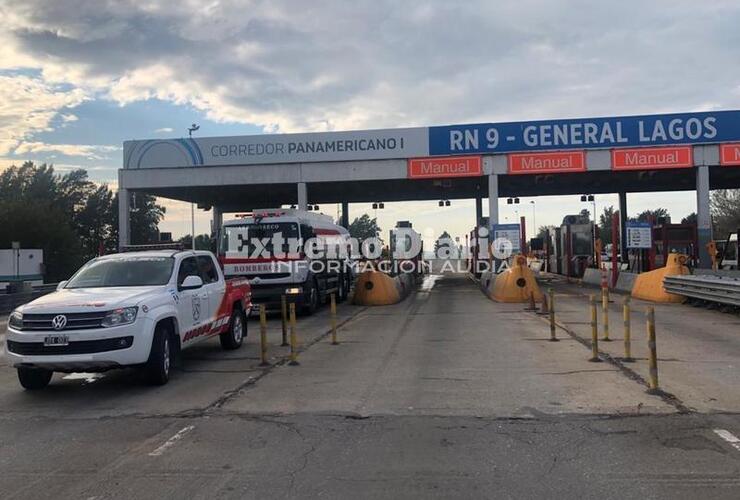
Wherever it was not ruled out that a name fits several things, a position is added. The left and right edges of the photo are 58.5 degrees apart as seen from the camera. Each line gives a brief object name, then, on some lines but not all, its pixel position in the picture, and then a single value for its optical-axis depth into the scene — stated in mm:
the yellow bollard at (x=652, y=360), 7688
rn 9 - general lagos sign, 26266
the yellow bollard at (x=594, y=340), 9766
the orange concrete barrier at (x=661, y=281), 19703
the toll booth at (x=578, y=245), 33812
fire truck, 17656
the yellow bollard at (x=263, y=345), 10109
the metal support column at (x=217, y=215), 41722
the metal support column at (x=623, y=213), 38025
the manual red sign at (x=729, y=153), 26188
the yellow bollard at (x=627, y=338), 9617
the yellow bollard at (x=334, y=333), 12391
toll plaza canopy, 26375
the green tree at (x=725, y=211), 58938
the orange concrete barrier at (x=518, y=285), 20641
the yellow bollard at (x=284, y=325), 11664
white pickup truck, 7805
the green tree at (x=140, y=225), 89750
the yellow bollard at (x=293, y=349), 10211
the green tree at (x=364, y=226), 103381
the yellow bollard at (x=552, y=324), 12148
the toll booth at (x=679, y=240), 26078
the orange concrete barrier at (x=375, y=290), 21938
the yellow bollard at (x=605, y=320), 10817
